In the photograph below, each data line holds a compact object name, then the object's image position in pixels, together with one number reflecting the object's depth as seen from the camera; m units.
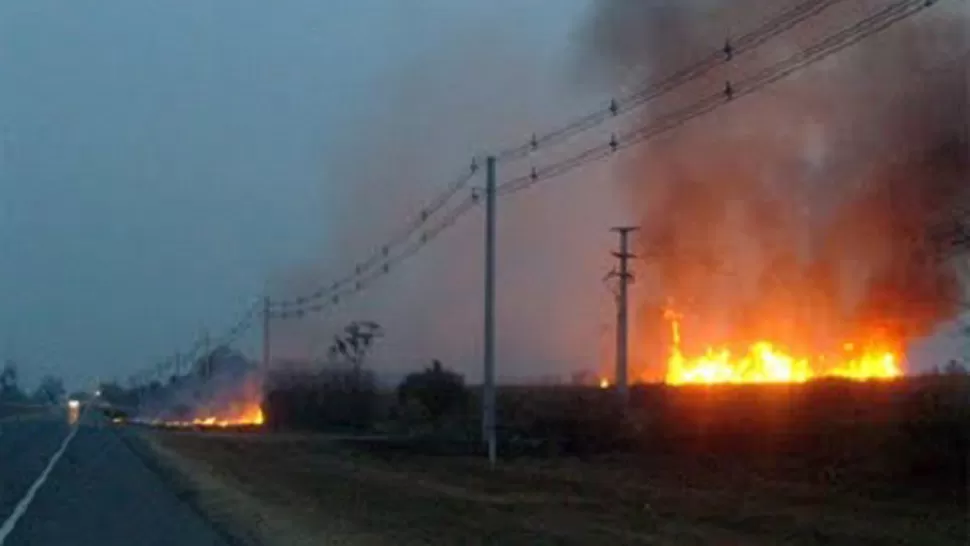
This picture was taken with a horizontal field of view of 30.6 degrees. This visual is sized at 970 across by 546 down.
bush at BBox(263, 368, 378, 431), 117.56
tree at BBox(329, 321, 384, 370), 149.12
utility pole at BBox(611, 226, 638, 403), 77.75
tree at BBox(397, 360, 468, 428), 109.38
